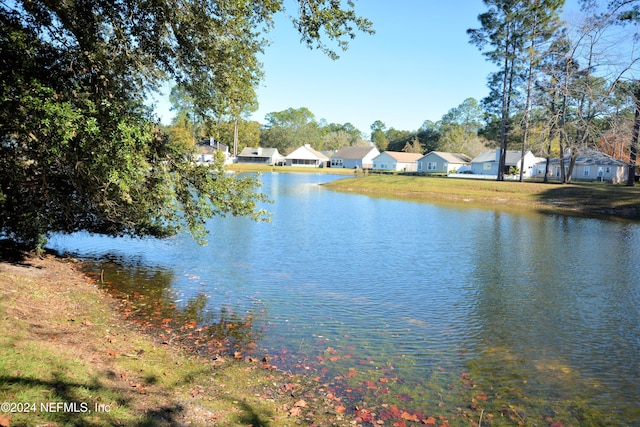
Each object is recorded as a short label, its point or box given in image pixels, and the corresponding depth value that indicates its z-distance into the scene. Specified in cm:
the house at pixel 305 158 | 12812
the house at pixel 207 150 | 11626
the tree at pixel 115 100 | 976
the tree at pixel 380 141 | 14827
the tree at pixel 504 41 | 5131
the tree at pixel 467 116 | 15825
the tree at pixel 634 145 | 3898
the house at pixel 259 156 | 12544
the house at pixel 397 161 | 11406
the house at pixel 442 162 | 10088
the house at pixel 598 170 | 6862
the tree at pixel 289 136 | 14050
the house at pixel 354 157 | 12444
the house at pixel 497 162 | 8512
